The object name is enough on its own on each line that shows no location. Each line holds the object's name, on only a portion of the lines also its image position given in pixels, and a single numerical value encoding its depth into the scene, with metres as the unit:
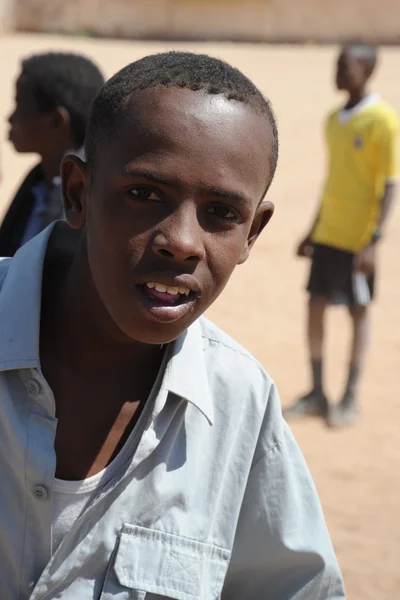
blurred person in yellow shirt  8.93
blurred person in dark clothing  5.85
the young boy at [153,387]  2.46
